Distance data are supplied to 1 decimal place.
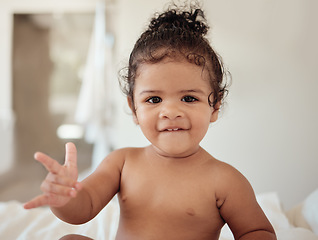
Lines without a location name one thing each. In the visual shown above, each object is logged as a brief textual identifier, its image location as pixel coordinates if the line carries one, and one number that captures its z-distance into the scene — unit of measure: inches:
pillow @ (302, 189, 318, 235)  44.9
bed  44.1
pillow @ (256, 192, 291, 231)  46.3
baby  30.8
